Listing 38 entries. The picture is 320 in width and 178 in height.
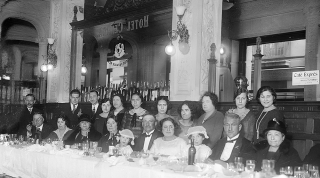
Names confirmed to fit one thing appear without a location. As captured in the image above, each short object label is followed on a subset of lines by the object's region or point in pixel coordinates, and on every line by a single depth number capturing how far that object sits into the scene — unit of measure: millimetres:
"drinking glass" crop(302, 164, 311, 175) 2980
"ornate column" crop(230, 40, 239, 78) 9258
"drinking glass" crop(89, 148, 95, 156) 4314
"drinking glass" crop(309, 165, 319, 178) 2904
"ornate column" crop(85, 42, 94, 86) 12484
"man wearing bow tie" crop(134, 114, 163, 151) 4934
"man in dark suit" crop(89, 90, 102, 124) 6727
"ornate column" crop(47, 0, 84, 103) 9500
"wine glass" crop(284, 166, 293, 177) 2971
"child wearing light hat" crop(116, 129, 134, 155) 4508
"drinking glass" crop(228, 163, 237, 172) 3206
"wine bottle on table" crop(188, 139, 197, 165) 3487
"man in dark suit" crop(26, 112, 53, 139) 6453
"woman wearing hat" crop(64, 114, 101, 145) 5664
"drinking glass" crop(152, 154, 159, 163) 3713
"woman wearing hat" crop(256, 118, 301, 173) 3717
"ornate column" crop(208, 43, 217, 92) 6074
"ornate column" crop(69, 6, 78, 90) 9406
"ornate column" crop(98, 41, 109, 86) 11922
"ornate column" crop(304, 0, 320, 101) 7379
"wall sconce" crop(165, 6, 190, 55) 6348
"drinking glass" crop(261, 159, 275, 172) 2943
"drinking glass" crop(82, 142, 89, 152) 4375
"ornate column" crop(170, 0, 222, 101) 6262
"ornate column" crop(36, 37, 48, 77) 11711
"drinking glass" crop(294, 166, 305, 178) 2937
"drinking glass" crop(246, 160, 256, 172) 3117
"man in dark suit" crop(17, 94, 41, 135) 7344
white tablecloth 3506
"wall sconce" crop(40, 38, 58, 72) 9539
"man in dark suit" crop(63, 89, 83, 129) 6988
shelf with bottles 7359
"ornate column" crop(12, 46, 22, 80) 16297
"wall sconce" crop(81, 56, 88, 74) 12898
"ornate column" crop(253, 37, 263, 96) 5622
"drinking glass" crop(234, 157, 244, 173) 3162
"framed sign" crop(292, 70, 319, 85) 5488
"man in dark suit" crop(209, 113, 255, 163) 4117
